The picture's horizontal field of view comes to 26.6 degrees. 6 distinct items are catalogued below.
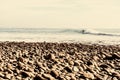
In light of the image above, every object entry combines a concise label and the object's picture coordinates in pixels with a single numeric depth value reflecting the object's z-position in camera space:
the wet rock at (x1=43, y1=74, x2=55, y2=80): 5.31
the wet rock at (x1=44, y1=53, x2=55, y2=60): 8.24
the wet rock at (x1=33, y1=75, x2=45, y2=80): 5.33
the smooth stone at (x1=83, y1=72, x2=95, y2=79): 5.59
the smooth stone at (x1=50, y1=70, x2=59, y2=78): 5.61
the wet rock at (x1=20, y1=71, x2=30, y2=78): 5.68
